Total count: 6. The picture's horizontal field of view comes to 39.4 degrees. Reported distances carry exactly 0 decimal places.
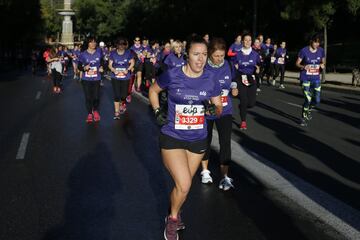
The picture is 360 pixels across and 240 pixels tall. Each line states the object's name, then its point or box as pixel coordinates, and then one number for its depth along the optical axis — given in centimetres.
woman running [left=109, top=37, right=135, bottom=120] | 1162
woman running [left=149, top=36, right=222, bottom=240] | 438
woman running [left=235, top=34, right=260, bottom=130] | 957
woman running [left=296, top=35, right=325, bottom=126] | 1073
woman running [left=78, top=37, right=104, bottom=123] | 1108
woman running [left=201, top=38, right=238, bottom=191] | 576
